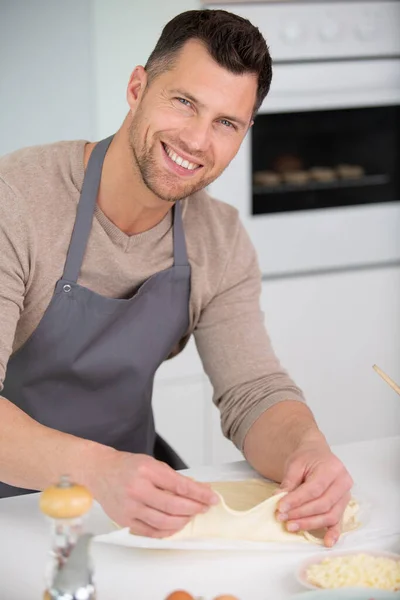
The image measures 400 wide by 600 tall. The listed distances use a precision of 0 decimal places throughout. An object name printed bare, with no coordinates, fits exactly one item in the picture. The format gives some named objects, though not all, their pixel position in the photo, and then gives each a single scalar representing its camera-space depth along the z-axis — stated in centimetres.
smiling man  175
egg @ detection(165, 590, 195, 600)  134
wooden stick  161
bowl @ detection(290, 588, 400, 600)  140
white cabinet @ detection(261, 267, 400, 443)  273
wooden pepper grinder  122
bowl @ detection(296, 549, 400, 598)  146
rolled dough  155
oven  260
